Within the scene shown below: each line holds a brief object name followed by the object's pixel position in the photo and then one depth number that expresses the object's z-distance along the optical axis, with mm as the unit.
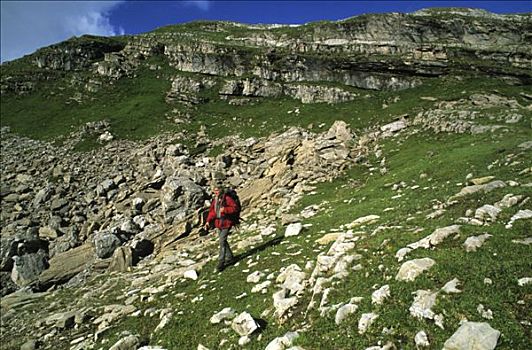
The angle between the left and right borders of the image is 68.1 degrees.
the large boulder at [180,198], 29547
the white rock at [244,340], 9953
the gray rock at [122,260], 23856
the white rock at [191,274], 16953
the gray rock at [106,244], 26422
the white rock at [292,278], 11930
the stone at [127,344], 11695
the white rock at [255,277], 14203
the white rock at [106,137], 47969
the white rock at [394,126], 41281
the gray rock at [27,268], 26125
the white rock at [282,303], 10711
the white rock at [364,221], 17172
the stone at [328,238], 15808
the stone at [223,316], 11633
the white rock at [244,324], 10219
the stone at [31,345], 14023
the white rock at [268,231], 21125
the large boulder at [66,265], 24859
